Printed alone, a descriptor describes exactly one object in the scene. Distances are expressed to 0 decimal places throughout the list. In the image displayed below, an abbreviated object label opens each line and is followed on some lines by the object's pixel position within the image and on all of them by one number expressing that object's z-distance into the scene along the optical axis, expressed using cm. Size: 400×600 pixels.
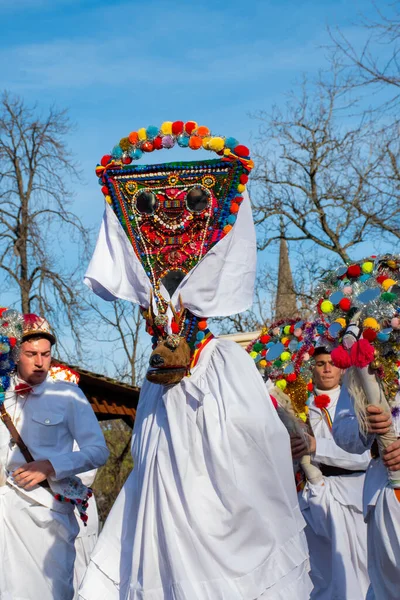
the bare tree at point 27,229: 1891
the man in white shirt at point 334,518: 909
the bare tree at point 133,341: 2444
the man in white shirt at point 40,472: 798
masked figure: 606
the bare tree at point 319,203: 1736
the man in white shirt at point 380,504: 652
